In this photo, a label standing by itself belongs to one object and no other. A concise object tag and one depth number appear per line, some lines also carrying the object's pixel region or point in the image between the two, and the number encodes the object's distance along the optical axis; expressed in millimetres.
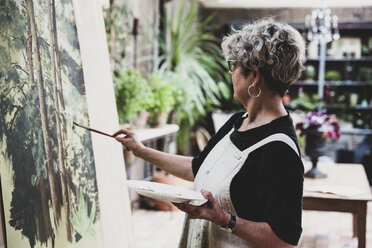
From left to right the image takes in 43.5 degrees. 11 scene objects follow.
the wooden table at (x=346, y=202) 2822
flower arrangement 3471
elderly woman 1263
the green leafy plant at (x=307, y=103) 7116
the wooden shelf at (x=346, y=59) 7191
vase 3416
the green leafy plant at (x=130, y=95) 3771
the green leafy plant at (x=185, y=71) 5152
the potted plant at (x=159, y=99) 4234
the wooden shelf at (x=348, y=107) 7188
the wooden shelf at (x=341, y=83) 7215
